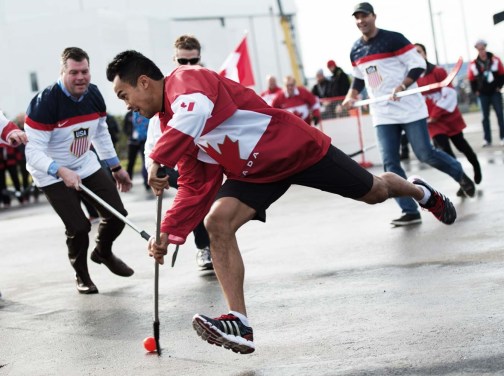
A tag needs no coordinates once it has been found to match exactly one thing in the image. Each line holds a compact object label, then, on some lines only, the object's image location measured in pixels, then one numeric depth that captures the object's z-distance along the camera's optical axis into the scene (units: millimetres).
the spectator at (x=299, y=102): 19844
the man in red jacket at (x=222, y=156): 5430
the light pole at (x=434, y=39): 35031
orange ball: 5965
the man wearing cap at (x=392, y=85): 9969
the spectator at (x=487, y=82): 19672
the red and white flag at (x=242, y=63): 16594
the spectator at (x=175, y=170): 8672
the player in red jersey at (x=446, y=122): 12578
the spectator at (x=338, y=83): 22281
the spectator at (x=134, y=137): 19417
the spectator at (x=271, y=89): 20438
